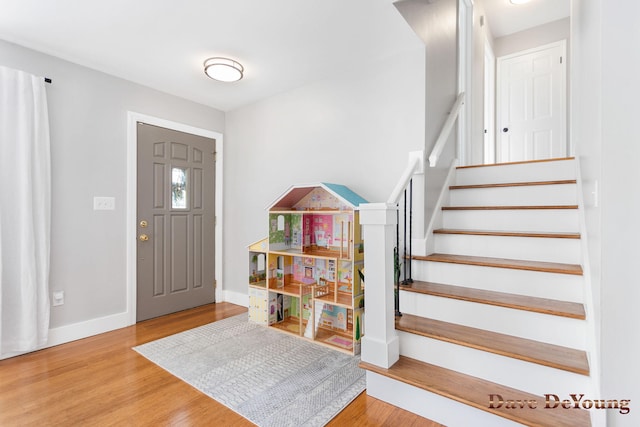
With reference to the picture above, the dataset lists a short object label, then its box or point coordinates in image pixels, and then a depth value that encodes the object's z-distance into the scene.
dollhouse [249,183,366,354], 2.58
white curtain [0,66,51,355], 2.33
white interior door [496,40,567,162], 3.92
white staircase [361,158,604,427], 1.42
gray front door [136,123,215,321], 3.21
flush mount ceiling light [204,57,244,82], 2.71
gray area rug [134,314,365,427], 1.76
